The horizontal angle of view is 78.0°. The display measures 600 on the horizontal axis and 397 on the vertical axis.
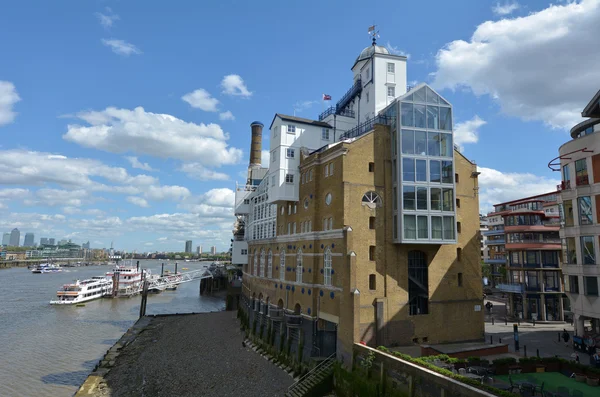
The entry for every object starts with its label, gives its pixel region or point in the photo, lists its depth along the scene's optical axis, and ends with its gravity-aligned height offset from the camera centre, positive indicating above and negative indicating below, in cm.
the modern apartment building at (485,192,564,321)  4247 -105
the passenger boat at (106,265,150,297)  8100 -750
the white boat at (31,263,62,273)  15300 -974
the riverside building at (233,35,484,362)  2623 +106
